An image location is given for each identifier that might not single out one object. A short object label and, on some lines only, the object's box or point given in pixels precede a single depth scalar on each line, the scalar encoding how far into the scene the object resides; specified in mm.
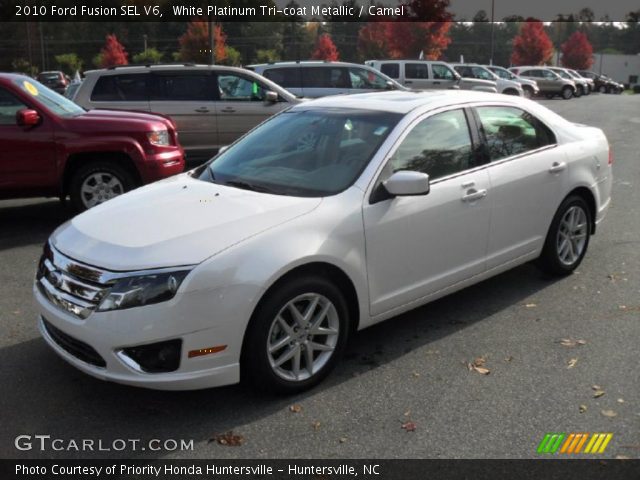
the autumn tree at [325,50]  64688
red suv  7320
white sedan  3328
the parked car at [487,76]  30625
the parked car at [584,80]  44125
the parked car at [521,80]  35875
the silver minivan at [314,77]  16266
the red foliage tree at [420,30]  53156
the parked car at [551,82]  40594
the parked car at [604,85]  55250
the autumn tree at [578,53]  81188
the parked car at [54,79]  39219
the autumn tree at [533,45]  69062
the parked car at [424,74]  25281
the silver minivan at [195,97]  11055
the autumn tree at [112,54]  58781
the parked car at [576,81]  42394
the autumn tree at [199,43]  47491
